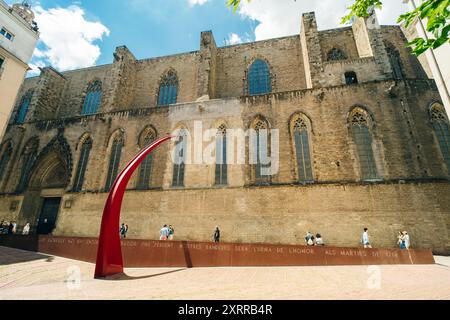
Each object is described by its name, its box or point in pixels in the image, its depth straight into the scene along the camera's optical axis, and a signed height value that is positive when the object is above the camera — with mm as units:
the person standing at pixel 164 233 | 11141 -104
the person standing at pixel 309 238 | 10094 -238
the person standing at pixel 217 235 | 11312 -148
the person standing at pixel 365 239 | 9688 -215
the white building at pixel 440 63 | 5820 +4479
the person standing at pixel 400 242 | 9614 -319
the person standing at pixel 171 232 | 11595 -29
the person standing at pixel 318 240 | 10047 -293
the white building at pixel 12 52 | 13242 +10722
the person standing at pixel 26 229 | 13821 +39
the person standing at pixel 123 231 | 12299 -9
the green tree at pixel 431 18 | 2914 +2834
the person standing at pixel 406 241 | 9398 -269
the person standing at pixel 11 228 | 13953 +86
